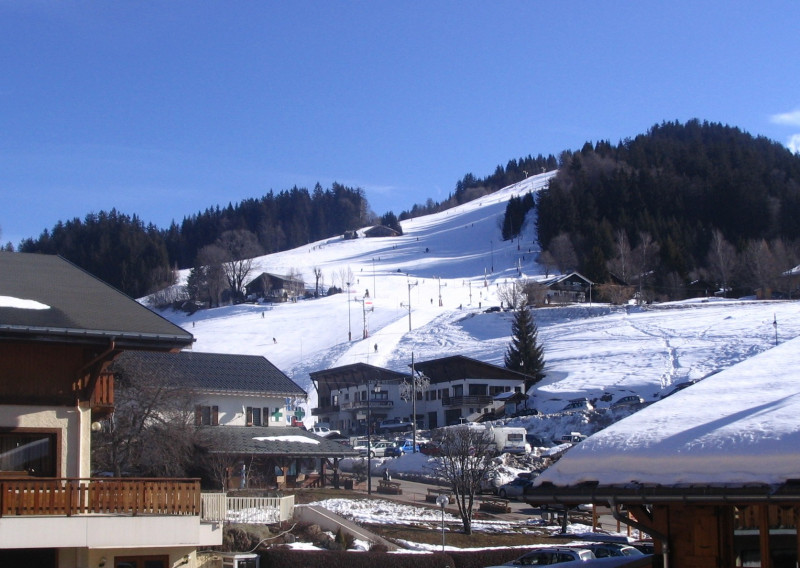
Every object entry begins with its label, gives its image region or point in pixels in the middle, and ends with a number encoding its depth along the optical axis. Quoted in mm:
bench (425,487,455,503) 44875
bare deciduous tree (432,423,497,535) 38469
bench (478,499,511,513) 42625
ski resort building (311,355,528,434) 79500
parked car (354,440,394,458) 61956
